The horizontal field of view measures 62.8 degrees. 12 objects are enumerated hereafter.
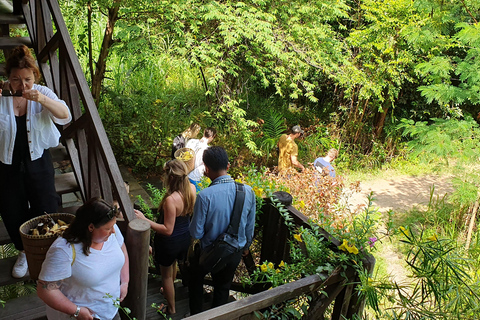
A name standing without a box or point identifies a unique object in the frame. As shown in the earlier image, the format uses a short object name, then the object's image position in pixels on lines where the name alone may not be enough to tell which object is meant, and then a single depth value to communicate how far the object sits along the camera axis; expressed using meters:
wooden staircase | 2.77
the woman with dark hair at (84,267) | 2.20
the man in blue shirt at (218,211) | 3.08
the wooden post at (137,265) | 2.55
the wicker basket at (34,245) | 2.42
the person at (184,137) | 5.80
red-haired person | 2.70
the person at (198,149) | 5.56
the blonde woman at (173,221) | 3.32
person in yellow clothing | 7.16
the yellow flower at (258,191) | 3.84
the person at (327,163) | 6.39
